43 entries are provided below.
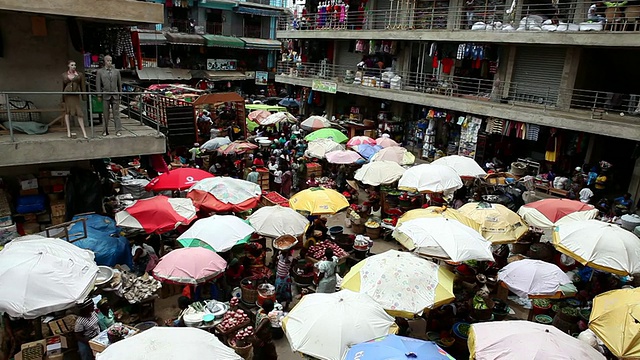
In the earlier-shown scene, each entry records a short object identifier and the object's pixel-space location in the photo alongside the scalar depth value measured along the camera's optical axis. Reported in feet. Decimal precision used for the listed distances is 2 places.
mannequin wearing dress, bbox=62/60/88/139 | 33.37
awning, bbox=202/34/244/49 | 122.72
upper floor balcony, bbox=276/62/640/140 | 54.29
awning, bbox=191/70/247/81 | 126.72
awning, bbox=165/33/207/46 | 117.39
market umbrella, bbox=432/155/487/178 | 49.52
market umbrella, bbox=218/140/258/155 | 55.93
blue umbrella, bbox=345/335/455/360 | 18.20
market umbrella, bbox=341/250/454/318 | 24.00
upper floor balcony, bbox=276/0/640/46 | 53.26
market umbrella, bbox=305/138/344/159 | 58.29
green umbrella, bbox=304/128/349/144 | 64.64
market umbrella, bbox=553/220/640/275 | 28.94
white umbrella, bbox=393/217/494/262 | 28.14
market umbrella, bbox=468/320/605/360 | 18.74
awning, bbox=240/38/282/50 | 132.77
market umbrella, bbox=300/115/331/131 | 73.97
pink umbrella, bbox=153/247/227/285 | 27.22
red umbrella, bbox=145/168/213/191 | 41.09
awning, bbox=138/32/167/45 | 114.42
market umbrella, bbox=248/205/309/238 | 34.37
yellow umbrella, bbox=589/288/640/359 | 20.76
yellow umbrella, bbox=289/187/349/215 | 38.24
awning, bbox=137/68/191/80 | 116.88
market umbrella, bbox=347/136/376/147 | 63.82
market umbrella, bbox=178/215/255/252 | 31.30
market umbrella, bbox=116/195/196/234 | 33.68
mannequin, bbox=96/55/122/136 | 34.42
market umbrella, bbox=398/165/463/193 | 43.34
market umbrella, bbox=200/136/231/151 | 60.34
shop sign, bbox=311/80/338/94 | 90.88
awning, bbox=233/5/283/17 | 133.71
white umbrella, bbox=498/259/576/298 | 28.25
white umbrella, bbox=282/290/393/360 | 20.68
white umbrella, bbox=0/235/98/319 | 22.88
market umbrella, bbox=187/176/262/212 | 38.14
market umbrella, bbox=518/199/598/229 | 36.32
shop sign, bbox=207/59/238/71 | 128.56
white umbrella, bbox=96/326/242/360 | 17.66
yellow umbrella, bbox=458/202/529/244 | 34.40
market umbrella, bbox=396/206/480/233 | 34.45
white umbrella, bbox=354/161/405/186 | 47.03
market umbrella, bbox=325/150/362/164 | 54.49
